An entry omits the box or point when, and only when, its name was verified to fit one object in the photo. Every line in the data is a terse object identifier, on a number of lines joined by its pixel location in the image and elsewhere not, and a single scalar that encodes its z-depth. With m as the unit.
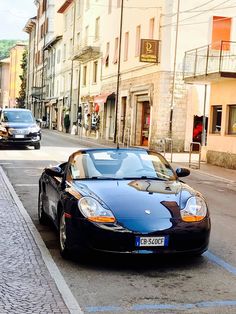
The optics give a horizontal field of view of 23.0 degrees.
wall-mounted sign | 29.31
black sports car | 6.03
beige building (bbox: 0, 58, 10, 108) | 123.94
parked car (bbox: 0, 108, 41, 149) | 26.11
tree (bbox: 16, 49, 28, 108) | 98.19
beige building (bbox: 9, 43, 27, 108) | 113.81
